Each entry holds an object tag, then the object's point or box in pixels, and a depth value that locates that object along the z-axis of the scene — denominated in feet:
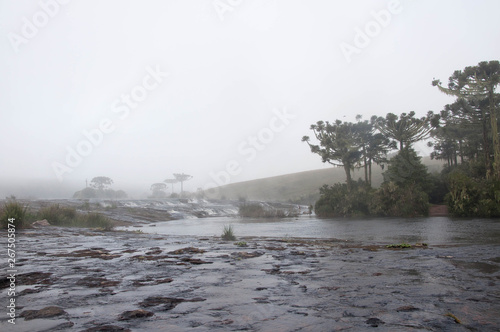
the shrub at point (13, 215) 46.03
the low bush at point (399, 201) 100.78
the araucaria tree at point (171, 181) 486.34
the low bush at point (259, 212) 130.00
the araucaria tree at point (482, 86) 96.07
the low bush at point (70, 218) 63.82
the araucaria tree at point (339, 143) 142.41
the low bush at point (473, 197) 81.82
